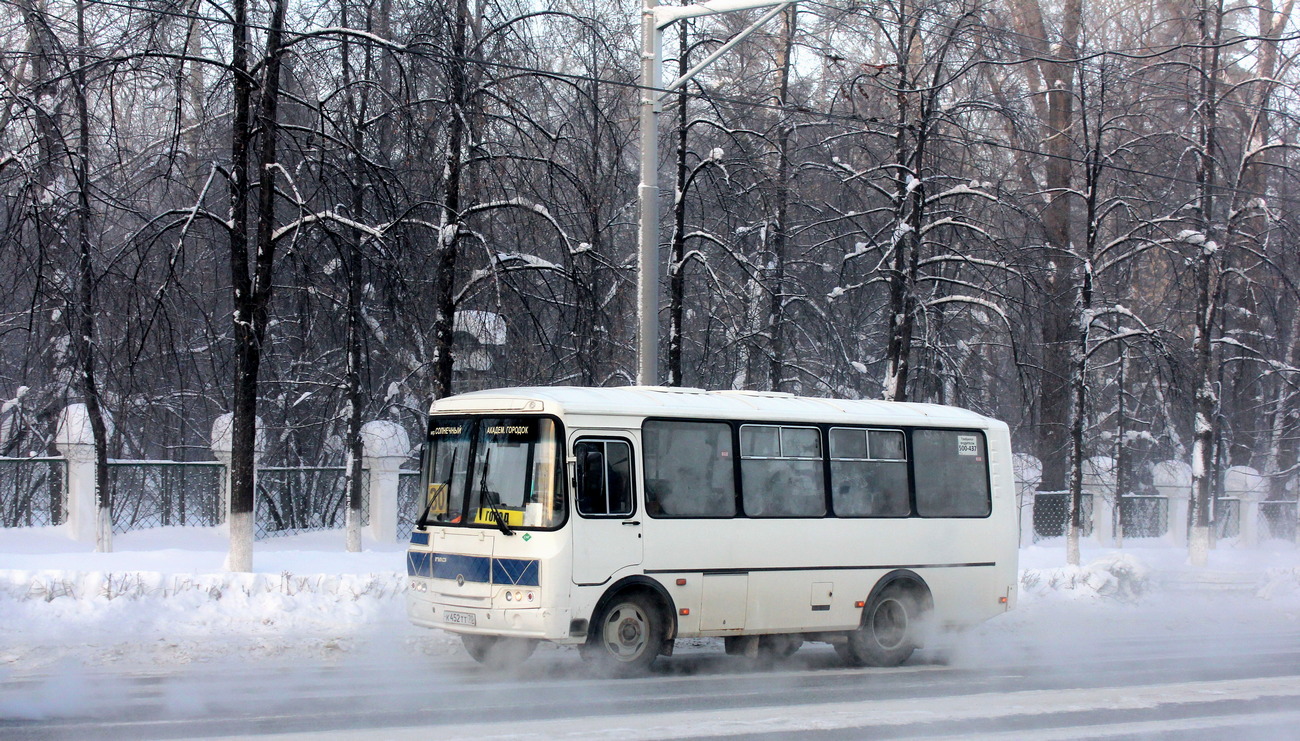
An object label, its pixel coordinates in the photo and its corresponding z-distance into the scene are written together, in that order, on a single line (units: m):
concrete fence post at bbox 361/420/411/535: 21.12
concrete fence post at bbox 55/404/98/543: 18.72
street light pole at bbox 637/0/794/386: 14.41
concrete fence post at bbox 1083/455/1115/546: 27.56
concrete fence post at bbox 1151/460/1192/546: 29.19
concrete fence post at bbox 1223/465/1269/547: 31.42
